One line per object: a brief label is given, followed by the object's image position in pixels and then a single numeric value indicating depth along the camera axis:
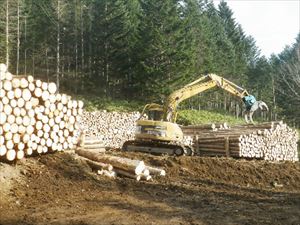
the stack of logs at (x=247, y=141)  18.47
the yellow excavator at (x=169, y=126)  15.95
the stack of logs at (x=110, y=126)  24.47
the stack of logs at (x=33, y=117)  9.59
